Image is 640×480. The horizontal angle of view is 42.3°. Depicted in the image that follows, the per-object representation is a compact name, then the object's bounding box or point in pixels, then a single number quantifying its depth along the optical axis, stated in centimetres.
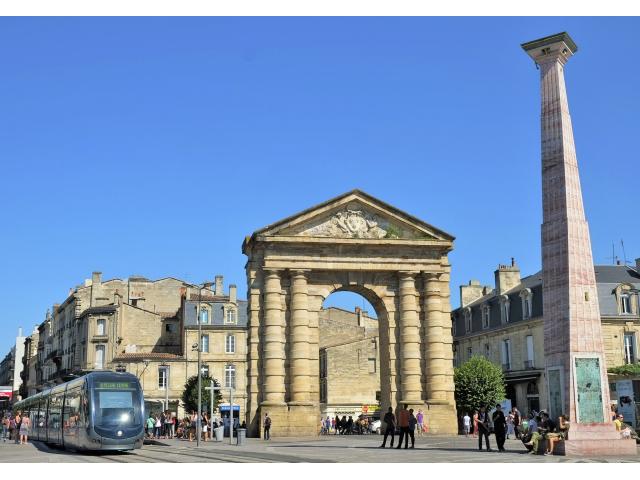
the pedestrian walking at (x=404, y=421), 2802
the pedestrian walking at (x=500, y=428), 2531
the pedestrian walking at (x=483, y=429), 2538
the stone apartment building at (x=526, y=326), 5262
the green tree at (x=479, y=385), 5219
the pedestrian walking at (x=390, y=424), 2883
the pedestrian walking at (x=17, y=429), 4014
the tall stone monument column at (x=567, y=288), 2267
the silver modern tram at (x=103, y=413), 2780
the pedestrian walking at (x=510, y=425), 3746
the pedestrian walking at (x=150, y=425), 4181
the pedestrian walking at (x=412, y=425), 2800
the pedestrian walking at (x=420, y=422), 3861
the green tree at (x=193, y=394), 5909
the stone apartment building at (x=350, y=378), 6544
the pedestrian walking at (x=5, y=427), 4516
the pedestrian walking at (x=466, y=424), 4009
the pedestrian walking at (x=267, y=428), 3731
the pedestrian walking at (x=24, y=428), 3772
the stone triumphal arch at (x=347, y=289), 3928
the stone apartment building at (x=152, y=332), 6744
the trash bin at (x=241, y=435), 3359
